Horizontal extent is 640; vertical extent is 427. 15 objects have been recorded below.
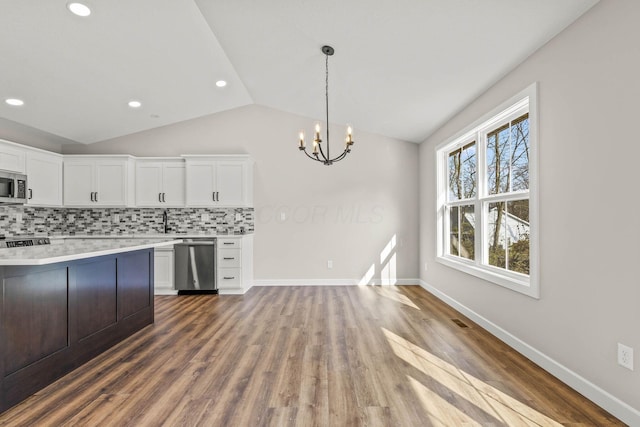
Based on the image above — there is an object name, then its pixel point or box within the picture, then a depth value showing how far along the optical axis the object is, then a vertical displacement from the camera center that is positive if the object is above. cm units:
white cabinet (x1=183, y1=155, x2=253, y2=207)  520 +59
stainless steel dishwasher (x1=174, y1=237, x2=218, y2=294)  496 -74
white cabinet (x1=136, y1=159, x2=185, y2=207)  530 +58
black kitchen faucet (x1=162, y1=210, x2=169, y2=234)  553 -2
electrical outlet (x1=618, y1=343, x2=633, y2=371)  175 -78
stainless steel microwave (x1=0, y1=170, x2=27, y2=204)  418 +41
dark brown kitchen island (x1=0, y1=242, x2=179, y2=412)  195 -71
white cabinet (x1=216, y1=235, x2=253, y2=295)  496 -73
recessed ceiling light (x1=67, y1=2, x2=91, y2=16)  272 +180
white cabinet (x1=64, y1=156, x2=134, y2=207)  520 +60
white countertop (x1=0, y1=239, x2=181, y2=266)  189 -24
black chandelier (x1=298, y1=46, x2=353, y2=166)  304 +84
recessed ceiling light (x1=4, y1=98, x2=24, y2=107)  398 +146
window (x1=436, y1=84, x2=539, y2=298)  266 +20
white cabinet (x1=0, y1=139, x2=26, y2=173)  429 +84
